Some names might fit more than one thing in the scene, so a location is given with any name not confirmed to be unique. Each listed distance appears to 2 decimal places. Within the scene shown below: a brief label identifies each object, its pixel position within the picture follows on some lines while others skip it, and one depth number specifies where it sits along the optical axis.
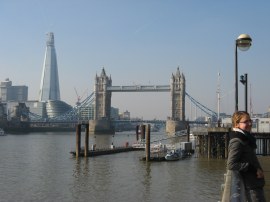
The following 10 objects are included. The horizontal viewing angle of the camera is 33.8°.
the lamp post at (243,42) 12.97
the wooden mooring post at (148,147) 47.18
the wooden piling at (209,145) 47.25
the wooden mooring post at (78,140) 50.78
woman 5.82
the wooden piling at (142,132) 76.06
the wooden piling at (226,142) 43.81
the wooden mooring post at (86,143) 51.49
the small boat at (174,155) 48.53
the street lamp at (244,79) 18.09
